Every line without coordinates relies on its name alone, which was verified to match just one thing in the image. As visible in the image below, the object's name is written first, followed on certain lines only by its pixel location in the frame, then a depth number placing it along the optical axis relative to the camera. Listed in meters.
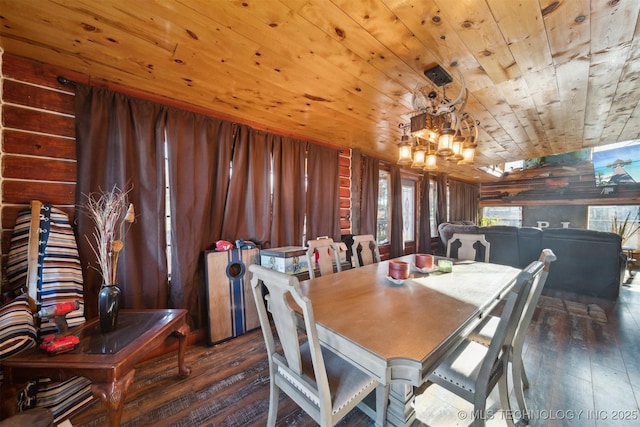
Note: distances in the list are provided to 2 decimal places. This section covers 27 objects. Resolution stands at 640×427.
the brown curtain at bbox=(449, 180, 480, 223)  6.61
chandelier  1.62
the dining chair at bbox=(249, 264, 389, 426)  0.93
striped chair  1.34
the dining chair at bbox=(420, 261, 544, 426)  1.02
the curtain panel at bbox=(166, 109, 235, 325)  2.09
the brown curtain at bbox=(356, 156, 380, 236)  3.85
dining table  0.85
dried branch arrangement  1.47
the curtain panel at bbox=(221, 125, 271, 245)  2.47
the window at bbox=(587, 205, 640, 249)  5.20
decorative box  2.44
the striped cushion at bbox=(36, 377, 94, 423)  1.34
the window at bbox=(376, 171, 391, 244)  4.54
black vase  1.41
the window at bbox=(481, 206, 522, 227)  7.39
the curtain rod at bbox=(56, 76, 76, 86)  1.64
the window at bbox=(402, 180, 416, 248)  5.28
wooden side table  1.12
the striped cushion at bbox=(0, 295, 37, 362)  1.15
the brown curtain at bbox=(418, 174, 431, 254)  5.40
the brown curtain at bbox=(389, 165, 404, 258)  4.54
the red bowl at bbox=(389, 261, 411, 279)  1.66
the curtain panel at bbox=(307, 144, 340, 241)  3.17
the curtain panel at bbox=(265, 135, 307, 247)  2.81
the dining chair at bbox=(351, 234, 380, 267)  2.50
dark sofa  3.15
